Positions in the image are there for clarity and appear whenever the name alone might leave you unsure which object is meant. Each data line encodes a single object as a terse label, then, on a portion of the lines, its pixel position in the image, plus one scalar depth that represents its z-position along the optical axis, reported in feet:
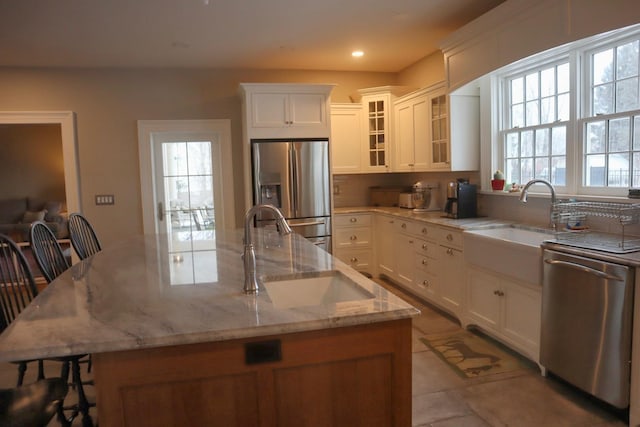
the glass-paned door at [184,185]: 17.26
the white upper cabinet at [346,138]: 17.30
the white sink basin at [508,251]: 8.82
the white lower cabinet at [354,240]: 16.80
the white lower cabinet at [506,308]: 8.99
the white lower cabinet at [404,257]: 14.47
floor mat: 9.28
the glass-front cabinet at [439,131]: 13.65
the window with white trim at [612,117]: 9.02
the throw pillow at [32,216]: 24.22
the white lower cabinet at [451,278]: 11.66
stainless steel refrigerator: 15.25
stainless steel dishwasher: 7.00
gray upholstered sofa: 23.81
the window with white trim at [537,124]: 10.82
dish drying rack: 8.07
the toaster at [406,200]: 16.65
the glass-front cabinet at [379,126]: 16.98
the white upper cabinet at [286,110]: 15.40
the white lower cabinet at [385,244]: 15.92
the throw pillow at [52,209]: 24.67
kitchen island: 3.99
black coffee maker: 13.02
